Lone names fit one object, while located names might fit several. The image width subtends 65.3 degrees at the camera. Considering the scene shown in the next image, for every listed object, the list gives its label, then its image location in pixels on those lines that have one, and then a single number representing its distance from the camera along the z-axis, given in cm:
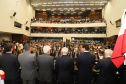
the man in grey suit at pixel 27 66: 276
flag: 145
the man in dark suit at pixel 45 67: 279
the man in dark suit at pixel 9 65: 281
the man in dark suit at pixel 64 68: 277
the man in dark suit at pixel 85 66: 287
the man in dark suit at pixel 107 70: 265
